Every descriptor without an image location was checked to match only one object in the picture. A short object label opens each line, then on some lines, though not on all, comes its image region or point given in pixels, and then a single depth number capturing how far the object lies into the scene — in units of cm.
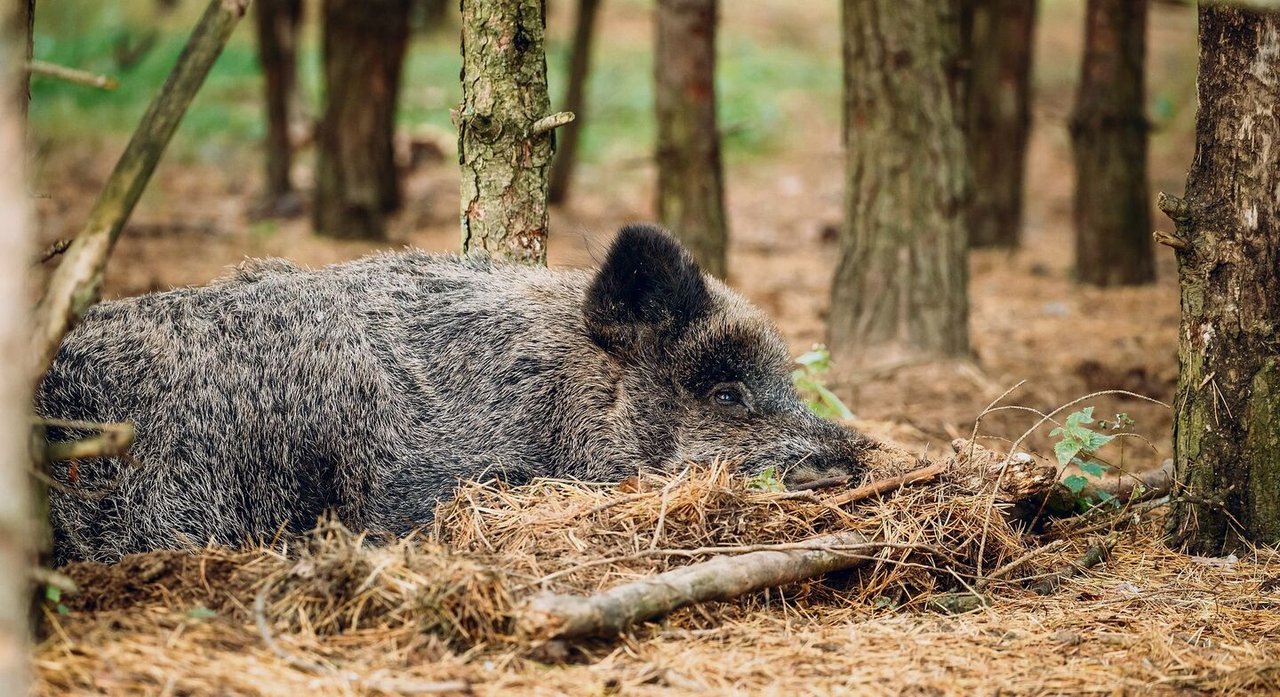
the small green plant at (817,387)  1358
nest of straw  701
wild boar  1005
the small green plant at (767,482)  1011
